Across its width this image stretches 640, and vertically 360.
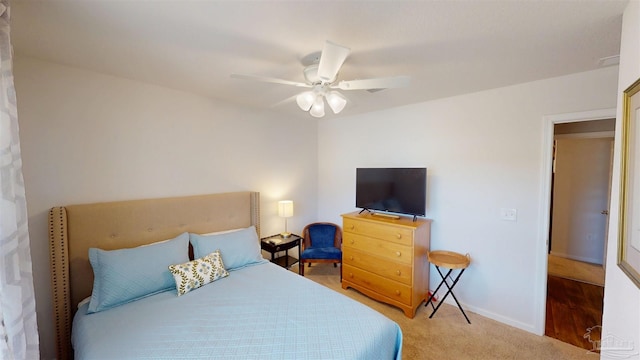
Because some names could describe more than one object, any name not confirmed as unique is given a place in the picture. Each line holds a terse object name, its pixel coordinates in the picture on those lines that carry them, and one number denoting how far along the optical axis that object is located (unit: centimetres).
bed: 139
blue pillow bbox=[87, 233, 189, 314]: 174
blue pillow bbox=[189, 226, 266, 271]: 233
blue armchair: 374
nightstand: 306
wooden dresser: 261
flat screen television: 279
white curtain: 94
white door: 379
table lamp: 329
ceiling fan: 132
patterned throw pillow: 195
